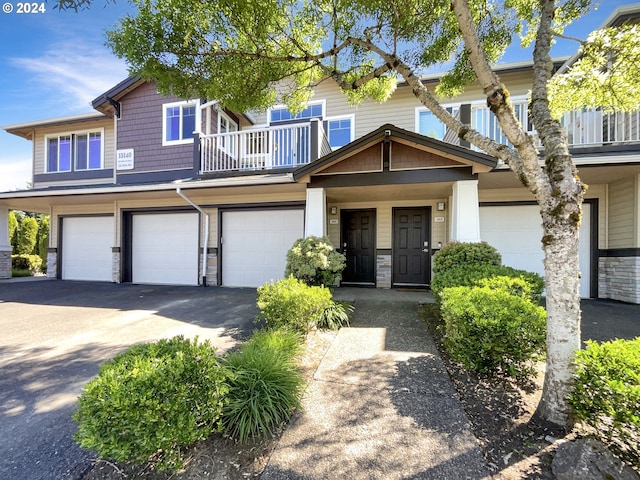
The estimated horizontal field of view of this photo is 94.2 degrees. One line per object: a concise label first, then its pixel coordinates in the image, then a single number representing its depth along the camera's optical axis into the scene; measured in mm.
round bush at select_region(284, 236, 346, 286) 5508
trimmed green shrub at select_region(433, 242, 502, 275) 5156
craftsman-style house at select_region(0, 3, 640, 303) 6148
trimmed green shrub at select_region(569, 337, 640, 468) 1699
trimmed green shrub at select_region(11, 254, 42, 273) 12885
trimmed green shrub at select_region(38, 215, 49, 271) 14188
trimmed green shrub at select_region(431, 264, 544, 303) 3988
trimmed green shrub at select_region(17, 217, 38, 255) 13868
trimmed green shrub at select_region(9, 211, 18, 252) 13641
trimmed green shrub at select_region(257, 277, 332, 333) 3893
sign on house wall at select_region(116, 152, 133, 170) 9578
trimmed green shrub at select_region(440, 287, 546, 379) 2636
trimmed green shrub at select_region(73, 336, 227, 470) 1604
